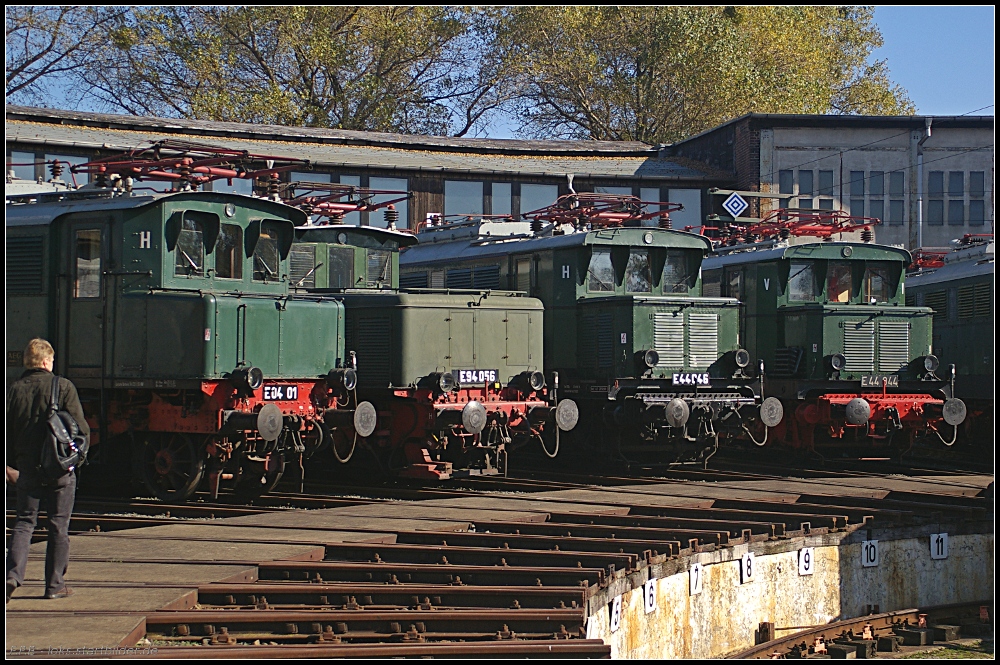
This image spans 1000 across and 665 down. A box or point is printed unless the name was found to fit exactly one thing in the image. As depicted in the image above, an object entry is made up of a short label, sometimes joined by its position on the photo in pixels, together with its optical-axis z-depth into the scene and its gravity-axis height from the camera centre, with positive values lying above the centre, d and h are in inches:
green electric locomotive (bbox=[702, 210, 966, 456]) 724.0 +6.1
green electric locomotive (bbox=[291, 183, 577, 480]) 605.0 -10.1
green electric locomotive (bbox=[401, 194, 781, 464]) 678.5 +10.2
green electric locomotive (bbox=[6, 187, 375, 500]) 522.9 +7.7
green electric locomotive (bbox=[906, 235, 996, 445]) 805.2 +24.2
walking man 336.8 -39.3
